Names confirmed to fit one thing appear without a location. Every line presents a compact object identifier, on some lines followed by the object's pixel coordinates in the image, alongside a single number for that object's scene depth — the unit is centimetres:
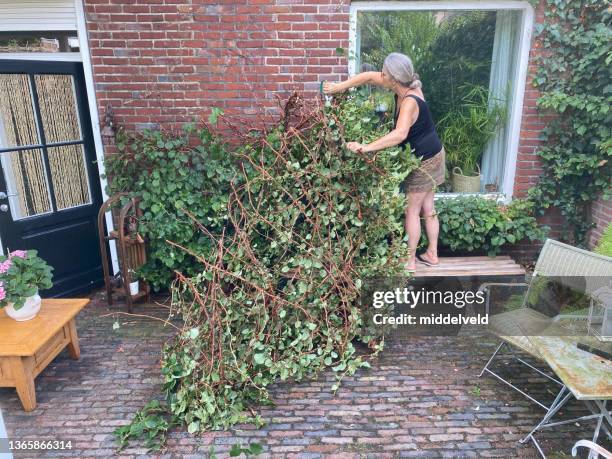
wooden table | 300
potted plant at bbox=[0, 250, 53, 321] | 321
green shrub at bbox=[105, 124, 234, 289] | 421
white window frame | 438
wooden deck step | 406
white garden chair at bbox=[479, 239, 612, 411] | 321
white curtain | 459
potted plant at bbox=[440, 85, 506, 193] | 484
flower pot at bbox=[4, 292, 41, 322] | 330
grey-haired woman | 365
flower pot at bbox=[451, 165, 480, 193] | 495
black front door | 416
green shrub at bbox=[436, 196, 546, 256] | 452
